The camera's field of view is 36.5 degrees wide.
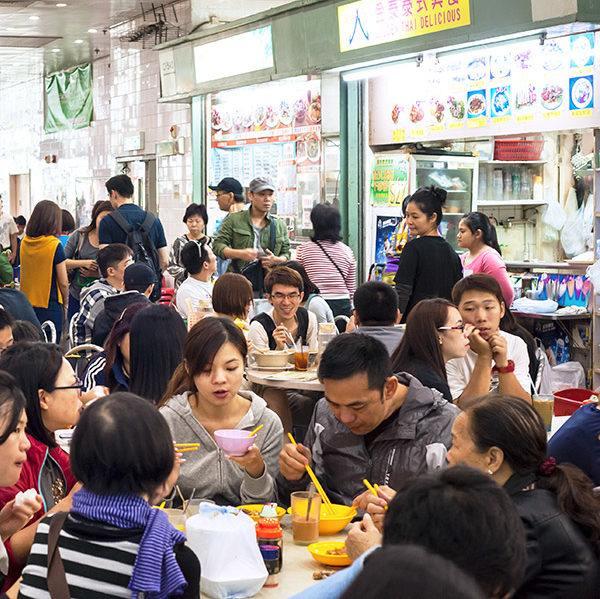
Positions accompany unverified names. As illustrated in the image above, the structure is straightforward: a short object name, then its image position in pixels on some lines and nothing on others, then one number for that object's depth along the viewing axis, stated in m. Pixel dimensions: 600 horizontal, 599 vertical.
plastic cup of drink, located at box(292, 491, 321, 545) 2.99
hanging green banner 17.55
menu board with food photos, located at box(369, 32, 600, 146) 7.59
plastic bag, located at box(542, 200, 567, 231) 10.28
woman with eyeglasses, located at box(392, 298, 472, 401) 4.37
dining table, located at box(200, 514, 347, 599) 2.62
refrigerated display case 9.30
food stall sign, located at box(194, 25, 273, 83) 10.13
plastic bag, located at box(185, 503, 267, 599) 2.55
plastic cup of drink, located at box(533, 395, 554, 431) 4.37
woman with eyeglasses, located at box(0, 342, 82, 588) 3.25
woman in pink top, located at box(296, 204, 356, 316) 7.66
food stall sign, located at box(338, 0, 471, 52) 7.54
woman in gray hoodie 3.48
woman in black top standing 6.66
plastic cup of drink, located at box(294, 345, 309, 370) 5.90
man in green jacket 8.34
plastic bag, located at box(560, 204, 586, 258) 10.04
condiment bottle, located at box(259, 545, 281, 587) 2.72
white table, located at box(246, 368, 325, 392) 5.43
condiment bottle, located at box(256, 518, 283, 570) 2.75
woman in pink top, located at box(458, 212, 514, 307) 7.38
